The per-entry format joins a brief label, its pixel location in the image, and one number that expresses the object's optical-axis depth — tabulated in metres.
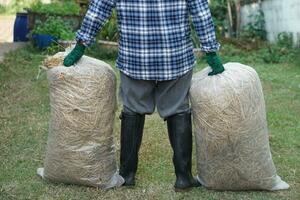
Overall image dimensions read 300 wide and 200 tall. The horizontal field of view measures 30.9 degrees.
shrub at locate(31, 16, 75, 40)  9.48
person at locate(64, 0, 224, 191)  3.18
